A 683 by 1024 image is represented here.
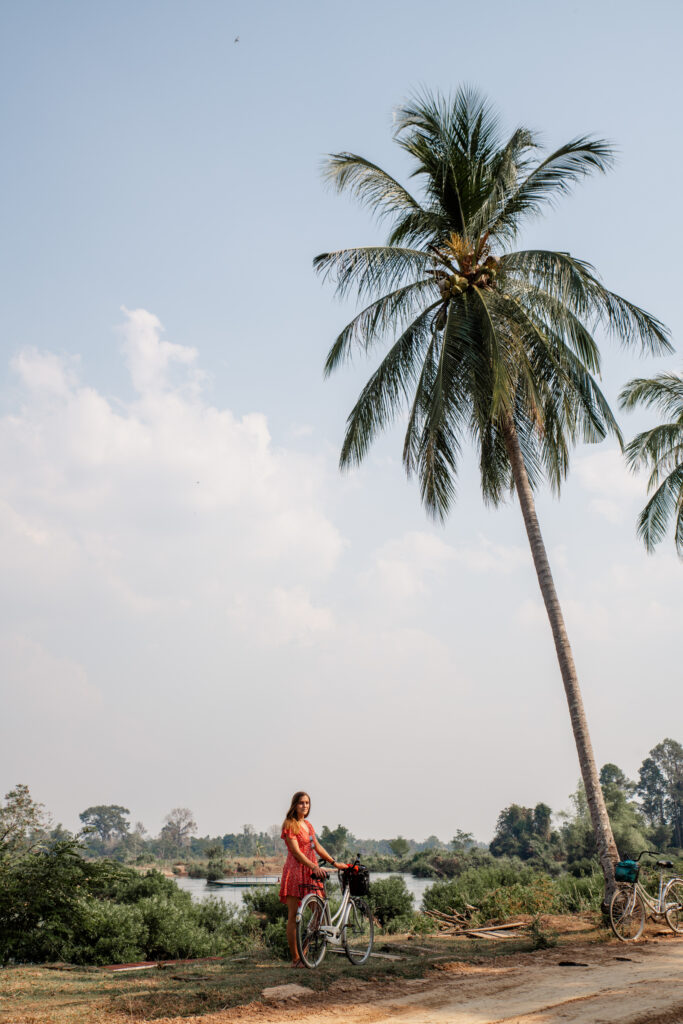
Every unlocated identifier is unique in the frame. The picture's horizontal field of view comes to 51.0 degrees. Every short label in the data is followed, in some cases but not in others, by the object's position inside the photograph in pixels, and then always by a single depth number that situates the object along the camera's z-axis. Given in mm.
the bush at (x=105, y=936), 10117
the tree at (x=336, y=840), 49062
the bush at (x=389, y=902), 15523
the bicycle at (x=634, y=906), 10133
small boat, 39500
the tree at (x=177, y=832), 98700
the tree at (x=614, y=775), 57281
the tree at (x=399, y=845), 51375
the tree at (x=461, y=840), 49656
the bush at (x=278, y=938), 9095
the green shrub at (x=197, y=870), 49469
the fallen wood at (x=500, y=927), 12236
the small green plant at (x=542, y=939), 9737
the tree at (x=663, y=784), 66750
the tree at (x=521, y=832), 44897
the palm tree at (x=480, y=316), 12758
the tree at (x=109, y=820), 110188
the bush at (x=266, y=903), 15055
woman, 7520
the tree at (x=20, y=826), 10852
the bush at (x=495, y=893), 13883
